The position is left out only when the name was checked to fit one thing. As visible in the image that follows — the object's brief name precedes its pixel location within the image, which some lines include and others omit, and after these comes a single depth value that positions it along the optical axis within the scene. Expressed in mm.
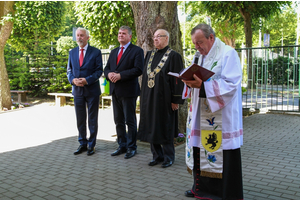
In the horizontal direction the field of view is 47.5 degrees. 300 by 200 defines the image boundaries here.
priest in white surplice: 3641
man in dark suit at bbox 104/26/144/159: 6023
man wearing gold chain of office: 5402
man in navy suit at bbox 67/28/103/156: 6359
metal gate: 10882
